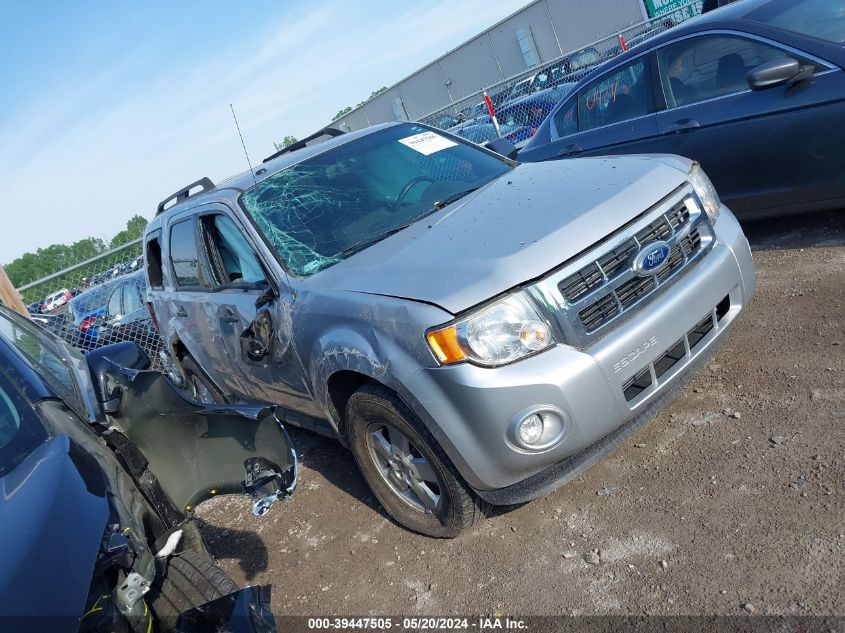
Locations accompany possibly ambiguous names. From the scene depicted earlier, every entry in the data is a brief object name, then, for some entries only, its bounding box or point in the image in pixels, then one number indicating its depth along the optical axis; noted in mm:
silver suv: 2693
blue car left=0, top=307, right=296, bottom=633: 1677
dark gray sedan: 4332
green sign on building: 22945
